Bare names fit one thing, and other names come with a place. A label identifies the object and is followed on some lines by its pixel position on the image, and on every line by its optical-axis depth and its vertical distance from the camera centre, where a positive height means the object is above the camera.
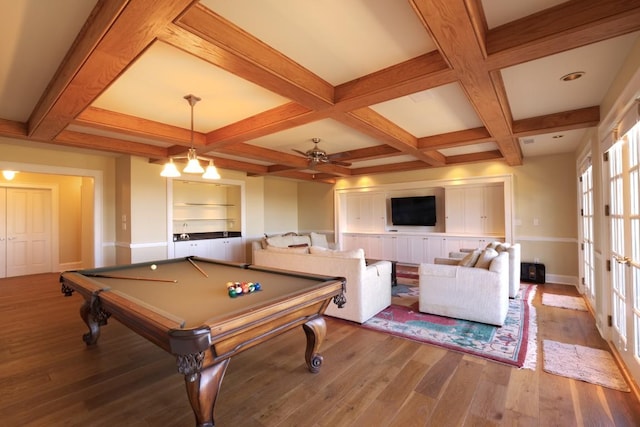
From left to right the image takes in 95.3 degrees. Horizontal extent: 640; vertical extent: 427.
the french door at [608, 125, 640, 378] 2.14 -0.27
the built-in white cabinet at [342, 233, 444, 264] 6.97 -0.79
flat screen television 7.12 +0.12
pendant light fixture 2.95 +0.56
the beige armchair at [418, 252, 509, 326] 3.35 -0.92
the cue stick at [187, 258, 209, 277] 2.98 -0.56
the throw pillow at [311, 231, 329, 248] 7.91 -0.66
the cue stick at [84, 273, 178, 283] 2.76 -0.58
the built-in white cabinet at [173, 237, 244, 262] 5.95 -0.68
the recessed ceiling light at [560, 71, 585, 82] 2.47 +1.18
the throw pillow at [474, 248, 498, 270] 3.57 -0.55
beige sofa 3.49 -0.72
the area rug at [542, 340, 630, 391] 2.29 -1.31
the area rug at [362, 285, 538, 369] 2.74 -1.30
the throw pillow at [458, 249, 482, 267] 3.71 -0.58
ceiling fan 4.30 +0.91
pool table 1.53 -0.60
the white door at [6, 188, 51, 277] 6.50 -0.25
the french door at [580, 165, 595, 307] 3.97 -0.35
